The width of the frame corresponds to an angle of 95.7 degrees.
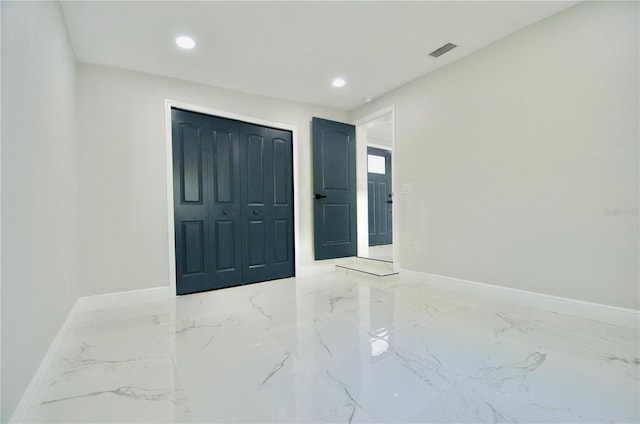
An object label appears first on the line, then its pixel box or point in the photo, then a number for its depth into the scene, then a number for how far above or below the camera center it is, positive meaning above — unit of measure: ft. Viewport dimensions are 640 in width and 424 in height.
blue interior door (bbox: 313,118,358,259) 13.66 +1.14
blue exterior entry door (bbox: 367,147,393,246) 20.43 +1.12
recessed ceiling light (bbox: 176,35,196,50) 8.31 +5.07
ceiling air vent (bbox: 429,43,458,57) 9.09 +5.17
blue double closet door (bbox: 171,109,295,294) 10.72 +0.50
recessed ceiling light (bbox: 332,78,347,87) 11.25 +5.13
